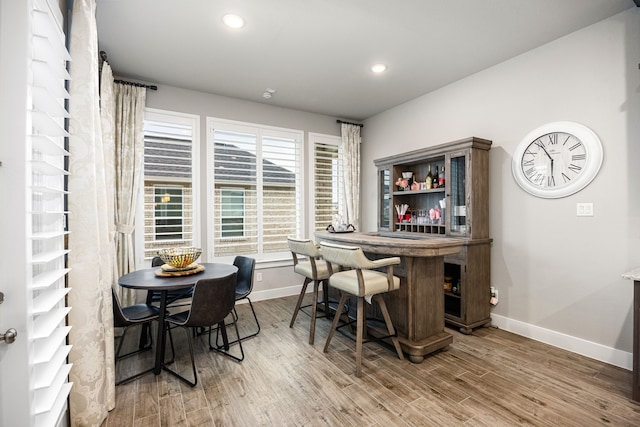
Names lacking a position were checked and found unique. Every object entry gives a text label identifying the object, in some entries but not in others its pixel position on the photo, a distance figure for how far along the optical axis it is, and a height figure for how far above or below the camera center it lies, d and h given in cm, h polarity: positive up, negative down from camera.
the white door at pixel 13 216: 107 -1
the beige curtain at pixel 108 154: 220 +45
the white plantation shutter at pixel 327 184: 491 +51
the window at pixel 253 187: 409 +39
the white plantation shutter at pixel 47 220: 120 -3
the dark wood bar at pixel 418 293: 247 -72
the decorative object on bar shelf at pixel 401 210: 417 +4
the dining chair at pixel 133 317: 215 -83
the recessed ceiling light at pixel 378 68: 327 +165
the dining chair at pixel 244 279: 294 -72
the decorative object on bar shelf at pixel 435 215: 369 -2
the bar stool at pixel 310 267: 290 -57
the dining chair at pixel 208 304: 216 -69
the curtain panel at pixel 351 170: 505 +75
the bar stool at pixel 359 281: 226 -56
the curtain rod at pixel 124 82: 293 +155
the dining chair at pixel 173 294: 316 -87
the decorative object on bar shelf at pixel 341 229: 360 -19
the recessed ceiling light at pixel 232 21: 244 +164
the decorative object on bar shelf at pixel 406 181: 413 +46
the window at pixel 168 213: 367 +1
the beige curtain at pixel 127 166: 333 +56
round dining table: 224 -54
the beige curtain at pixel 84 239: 170 -14
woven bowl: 262 -38
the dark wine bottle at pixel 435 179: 372 +45
